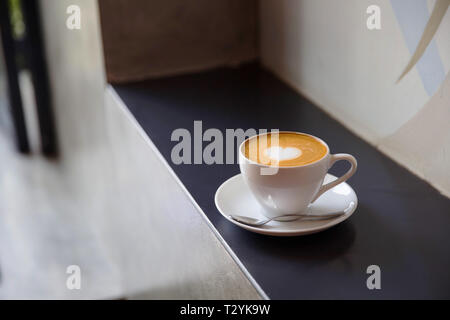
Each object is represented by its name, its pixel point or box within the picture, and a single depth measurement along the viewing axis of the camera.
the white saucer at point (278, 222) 0.97
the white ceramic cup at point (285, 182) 0.94
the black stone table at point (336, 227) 0.89
